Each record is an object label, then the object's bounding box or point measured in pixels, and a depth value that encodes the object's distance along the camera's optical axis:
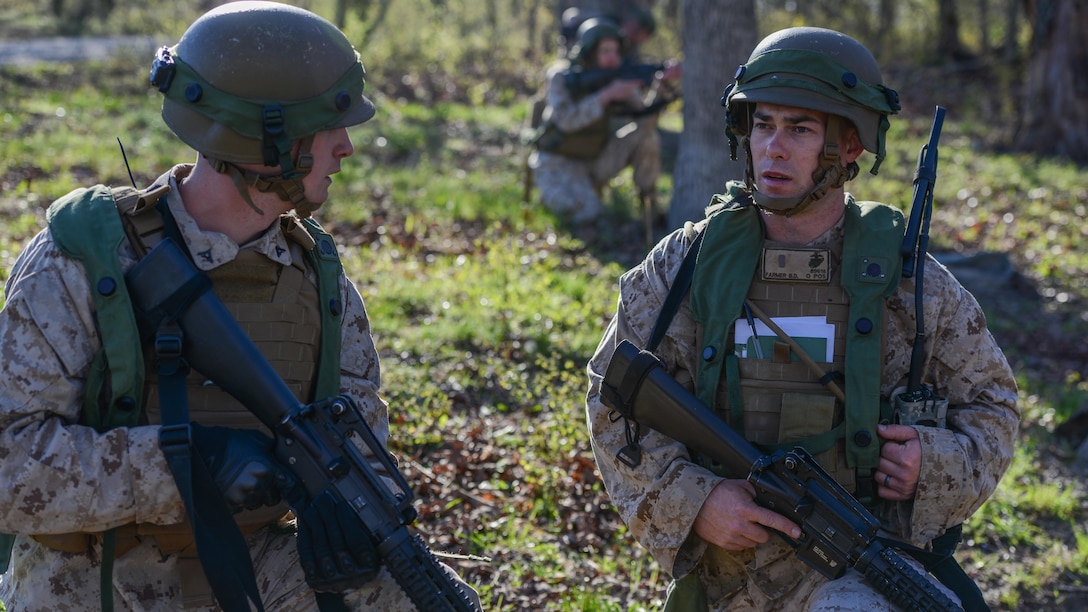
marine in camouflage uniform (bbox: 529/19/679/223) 9.91
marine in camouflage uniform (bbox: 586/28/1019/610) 3.11
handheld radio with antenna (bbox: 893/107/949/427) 3.15
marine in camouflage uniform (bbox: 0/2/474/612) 2.67
